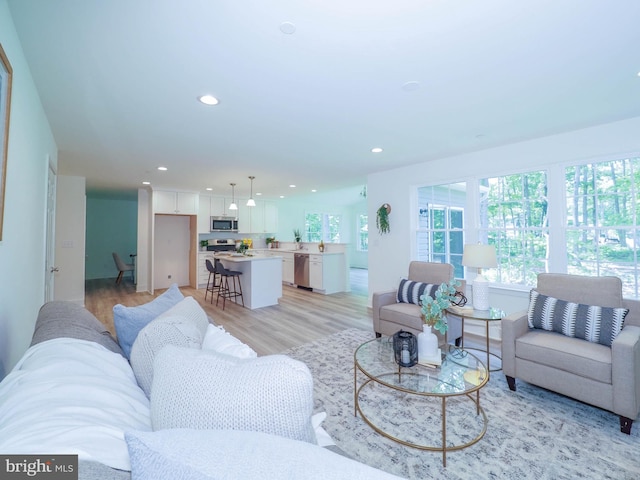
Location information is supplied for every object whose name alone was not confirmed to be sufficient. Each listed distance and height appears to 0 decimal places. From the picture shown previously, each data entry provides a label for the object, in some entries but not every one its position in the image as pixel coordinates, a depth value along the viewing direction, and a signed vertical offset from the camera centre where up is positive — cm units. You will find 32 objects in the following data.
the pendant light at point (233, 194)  597 +133
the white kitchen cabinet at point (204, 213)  733 +83
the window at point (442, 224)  426 +32
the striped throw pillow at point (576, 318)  224 -62
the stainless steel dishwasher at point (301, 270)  710 -62
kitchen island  530 -64
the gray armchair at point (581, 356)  194 -84
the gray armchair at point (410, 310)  324 -77
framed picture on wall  132 +64
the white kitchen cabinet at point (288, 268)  762 -60
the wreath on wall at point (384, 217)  488 +48
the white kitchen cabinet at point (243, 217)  802 +80
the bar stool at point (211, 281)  550 -77
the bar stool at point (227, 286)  528 -83
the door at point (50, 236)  327 +12
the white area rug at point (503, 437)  167 -129
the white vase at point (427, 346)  215 -76
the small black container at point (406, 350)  208 -76
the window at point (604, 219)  291 +27
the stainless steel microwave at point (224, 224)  747 +57
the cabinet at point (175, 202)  648 +102
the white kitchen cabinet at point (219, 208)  758 +101
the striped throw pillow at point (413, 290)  344 -56
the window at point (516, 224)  348 +27
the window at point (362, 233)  1123 +48
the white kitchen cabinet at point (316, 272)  668 -64
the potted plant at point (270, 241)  860 +13
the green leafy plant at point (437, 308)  207 -46
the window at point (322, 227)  1028 +67
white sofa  56 -42
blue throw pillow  152 -41
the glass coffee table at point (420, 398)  186 -127
